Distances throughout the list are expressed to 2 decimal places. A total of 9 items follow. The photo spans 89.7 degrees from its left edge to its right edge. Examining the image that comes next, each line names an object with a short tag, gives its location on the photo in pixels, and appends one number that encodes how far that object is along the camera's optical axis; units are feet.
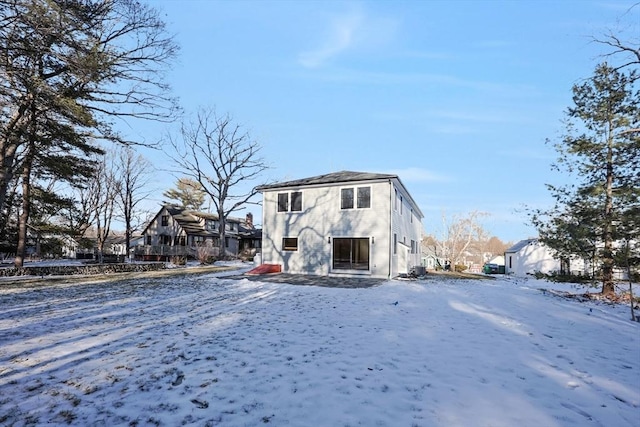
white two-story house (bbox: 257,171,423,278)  57.36
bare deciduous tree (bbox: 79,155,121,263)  103.30
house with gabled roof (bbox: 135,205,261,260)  118.01
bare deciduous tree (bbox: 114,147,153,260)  111.86
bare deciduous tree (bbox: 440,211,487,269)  136.36
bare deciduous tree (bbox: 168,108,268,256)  108.61
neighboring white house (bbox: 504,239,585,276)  114.40
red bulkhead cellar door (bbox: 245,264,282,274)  60.90
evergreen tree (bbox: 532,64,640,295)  42.48
